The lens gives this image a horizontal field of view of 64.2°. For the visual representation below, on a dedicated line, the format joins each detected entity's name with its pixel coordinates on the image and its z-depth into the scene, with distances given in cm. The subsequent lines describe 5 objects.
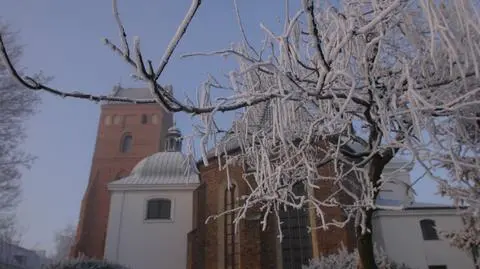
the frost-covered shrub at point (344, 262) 838
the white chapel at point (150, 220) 1733
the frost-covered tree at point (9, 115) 1274
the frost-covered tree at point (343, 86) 209
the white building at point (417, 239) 1370
